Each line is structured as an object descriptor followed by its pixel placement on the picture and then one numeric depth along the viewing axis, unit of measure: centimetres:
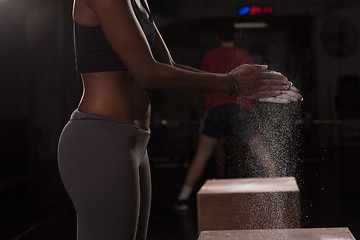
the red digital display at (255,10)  762
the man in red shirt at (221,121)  521
